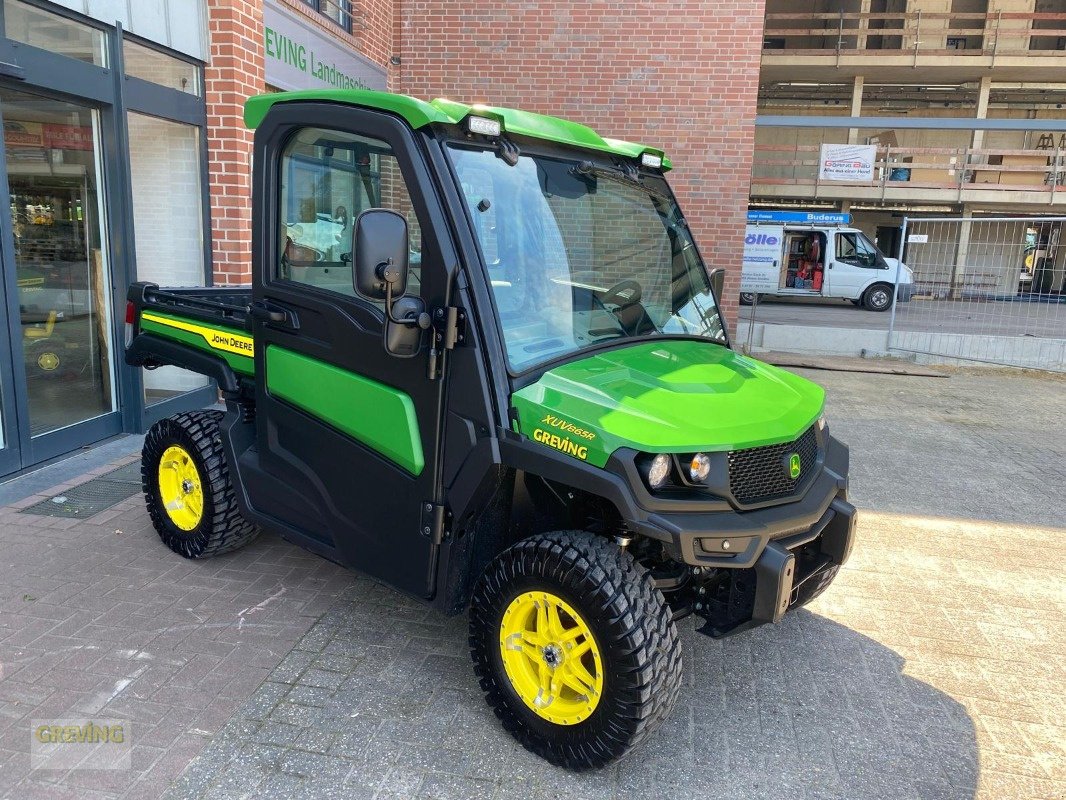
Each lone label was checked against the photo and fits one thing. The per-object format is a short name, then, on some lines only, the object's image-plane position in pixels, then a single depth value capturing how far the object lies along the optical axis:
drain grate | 4.78
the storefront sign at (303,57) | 7.48
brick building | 5.31
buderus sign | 21.80
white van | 21.19
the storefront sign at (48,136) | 5.13
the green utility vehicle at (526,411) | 2.55
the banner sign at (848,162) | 24.03
